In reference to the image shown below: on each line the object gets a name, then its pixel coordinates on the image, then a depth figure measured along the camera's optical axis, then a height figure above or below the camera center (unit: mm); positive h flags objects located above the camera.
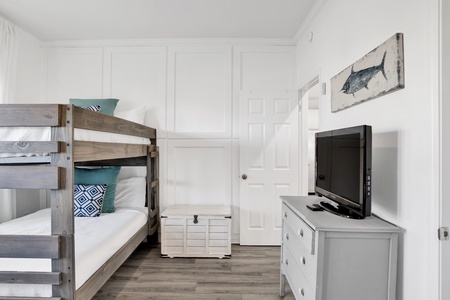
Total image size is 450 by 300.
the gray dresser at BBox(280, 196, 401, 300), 1275 -566
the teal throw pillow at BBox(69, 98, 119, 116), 3010 +577
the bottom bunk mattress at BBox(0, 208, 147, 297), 1385 -677
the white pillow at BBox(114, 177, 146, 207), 2900 -513
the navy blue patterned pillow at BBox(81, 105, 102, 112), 2832 +503
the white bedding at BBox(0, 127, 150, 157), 1407 +88
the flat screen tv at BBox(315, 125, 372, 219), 1316 -109
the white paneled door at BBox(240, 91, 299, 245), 3156 -137
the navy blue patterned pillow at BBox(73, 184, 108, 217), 2424 -501
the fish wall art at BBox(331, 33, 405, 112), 1314 +488
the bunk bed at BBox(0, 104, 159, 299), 1358 -177
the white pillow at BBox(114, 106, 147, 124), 3025 +450
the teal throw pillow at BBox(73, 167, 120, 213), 2631 -319
